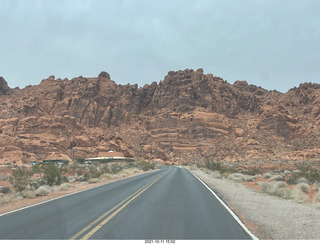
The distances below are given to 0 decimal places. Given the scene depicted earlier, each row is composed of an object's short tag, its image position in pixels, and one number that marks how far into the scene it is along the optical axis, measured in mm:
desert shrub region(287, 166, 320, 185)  24808
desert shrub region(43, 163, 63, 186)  24452
